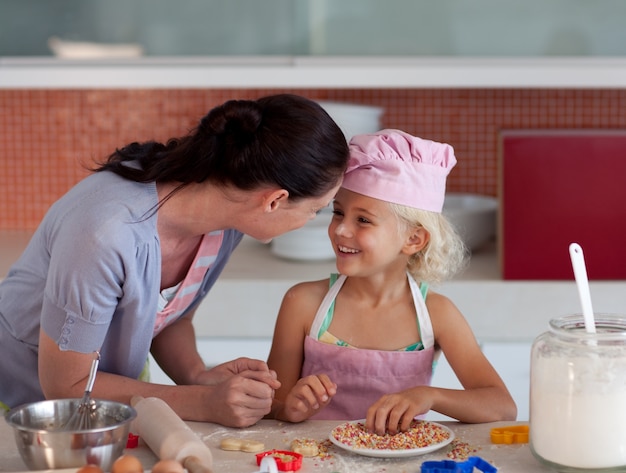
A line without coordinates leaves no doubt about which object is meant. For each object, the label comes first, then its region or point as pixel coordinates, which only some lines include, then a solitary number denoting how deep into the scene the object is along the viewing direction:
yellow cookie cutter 2.11
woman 2.19
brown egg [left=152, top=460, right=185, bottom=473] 1.79
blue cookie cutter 1.94
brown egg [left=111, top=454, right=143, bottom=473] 1.79
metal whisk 1.96
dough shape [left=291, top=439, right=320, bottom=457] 2.04
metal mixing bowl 1.86
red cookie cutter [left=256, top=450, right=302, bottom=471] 1.97
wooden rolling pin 1.90
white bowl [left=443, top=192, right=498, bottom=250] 3.68
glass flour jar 1.90
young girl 2.47
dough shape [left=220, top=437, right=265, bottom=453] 2.07
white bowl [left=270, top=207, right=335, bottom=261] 3.64
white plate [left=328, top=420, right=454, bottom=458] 2.02
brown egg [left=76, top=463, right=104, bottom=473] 1.76
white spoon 1.91
